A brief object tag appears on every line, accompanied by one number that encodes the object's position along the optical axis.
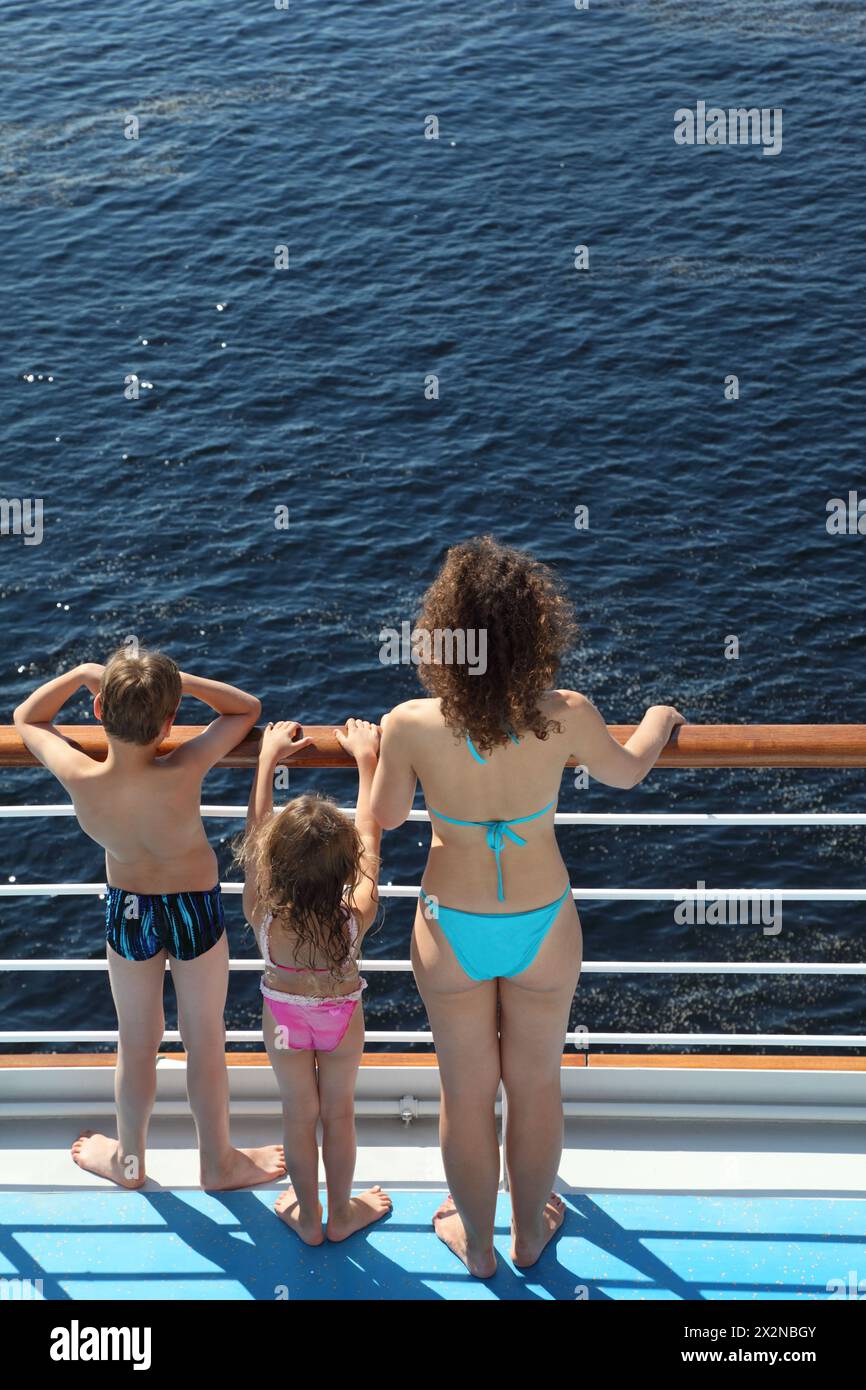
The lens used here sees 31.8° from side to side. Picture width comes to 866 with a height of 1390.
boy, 3.66
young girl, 3.48
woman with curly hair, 3.28
